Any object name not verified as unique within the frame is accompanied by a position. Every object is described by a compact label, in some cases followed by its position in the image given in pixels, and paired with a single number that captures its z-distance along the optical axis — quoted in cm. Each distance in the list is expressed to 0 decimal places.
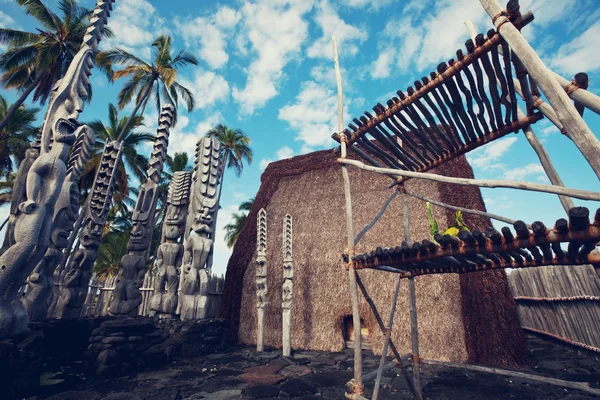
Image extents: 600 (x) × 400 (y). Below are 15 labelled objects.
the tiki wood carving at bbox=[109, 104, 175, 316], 744
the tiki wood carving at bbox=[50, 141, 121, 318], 725
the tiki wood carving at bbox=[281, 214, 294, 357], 779
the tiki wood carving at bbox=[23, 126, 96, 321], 618
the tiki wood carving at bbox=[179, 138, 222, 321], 795
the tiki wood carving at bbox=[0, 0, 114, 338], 452
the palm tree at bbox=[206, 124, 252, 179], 2185
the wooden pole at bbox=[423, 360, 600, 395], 305
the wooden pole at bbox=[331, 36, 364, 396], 311
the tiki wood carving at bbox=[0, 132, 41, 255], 624
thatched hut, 705
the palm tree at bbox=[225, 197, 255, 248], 2595
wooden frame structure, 181
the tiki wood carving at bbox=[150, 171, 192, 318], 796
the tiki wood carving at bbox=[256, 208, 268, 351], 827
